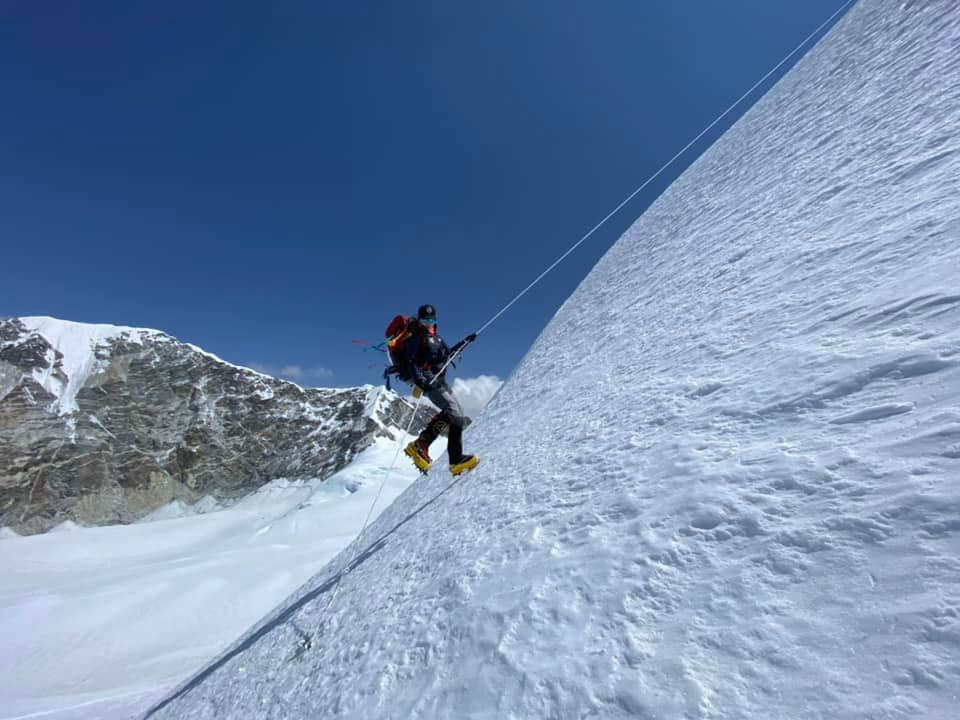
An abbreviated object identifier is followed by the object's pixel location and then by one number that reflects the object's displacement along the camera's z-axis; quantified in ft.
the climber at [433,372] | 20.89
